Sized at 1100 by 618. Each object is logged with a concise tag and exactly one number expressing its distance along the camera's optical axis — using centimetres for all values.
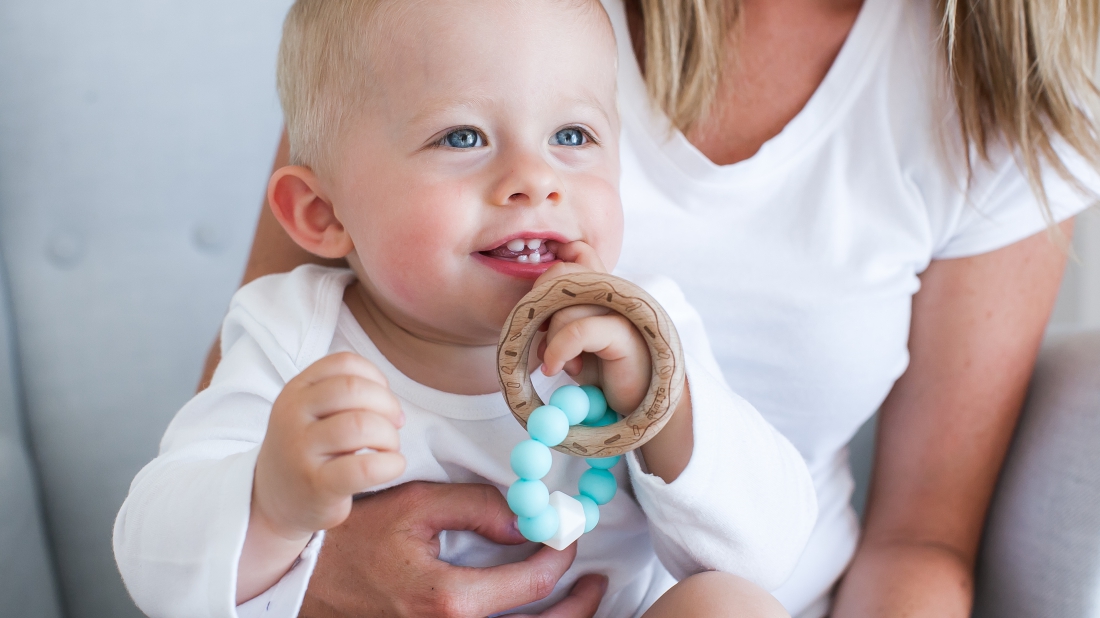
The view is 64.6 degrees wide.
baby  72
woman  106
